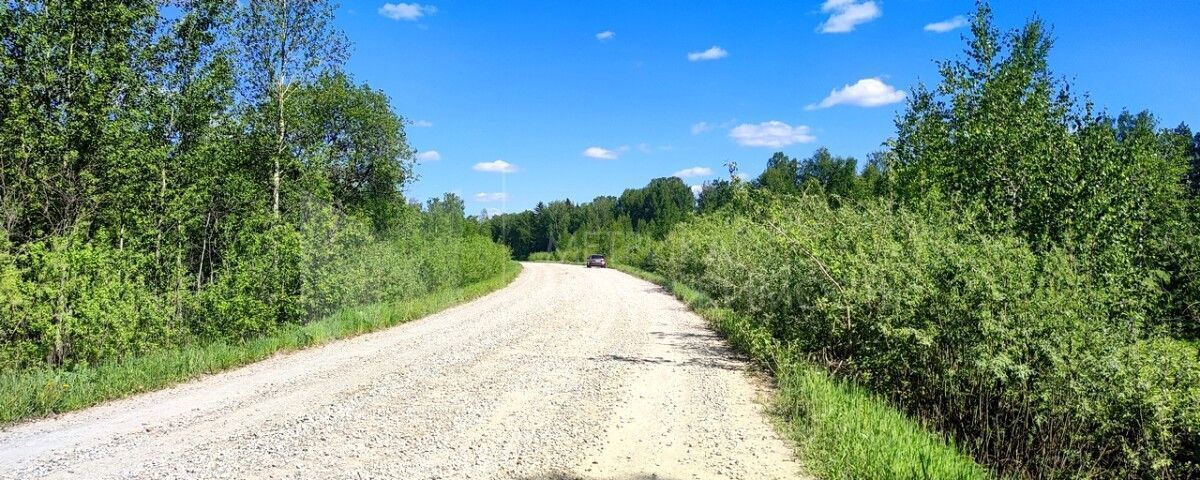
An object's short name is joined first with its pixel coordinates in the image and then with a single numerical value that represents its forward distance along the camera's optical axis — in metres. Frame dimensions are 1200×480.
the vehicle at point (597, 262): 57.16
